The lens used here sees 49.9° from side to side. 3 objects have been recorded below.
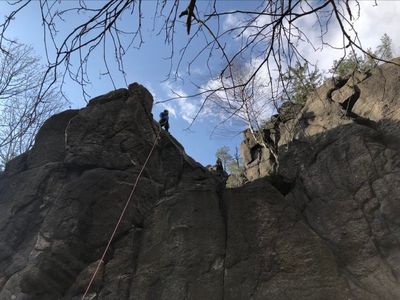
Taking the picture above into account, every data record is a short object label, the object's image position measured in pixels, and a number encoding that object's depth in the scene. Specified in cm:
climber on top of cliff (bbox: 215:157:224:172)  1967
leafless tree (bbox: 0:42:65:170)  295
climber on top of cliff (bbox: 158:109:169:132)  1542
